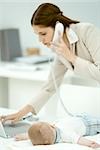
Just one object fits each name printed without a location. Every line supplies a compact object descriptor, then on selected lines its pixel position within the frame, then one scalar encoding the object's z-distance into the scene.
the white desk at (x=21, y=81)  3.64
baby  2.11
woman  2.24
